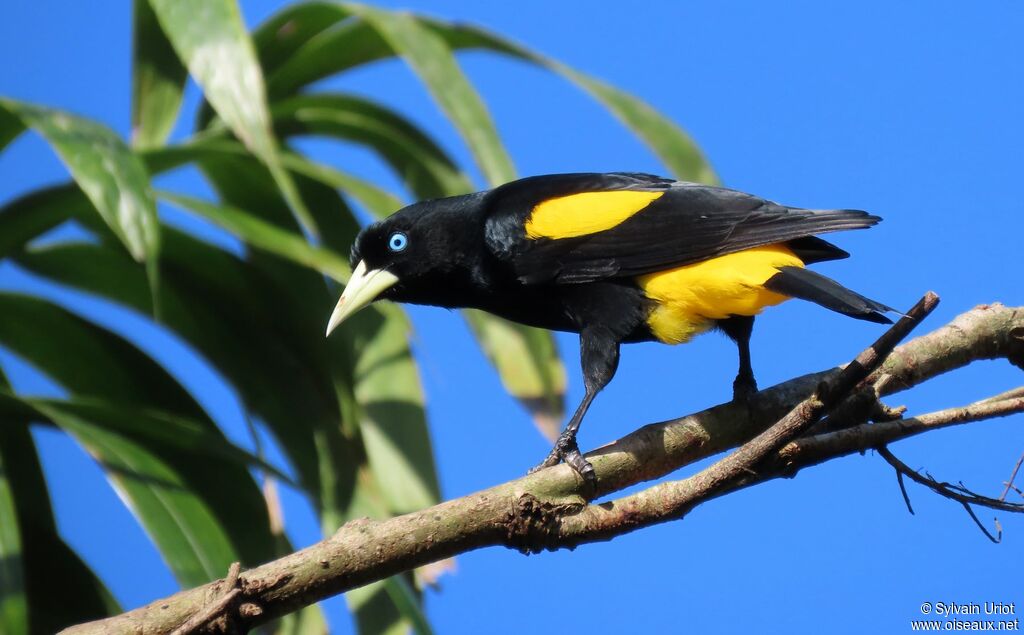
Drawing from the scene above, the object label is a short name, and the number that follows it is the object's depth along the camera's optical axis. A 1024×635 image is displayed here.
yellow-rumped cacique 6.16
